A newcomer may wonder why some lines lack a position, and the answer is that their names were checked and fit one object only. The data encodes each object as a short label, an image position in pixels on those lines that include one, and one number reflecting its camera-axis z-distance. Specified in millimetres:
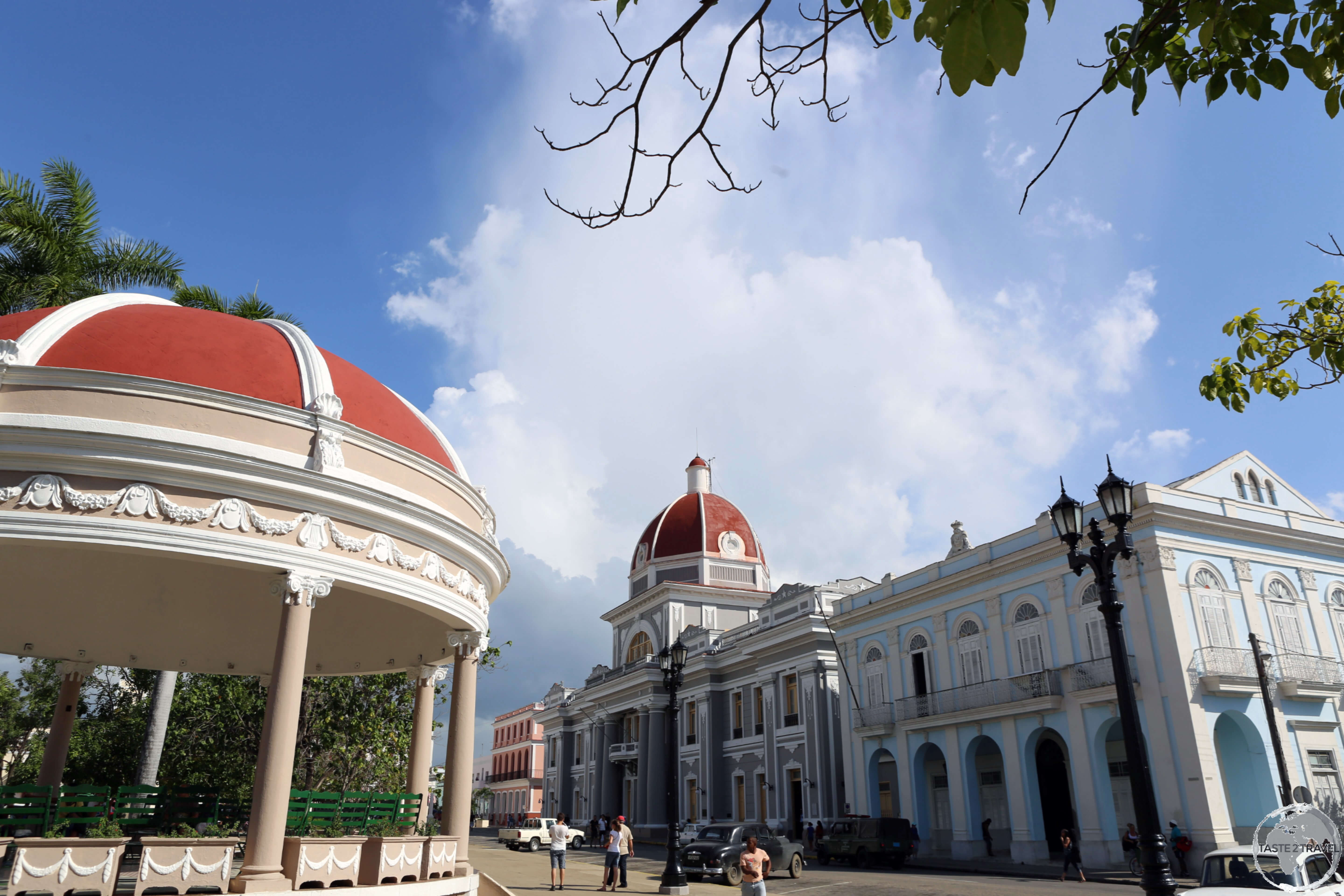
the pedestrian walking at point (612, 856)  16766
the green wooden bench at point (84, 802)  10961
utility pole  17312
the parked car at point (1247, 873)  8305
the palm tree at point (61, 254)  16047
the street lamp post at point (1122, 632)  7781
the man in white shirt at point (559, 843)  17656
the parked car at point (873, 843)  23234
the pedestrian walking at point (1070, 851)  19734
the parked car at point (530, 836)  35438
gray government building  33438
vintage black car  20844
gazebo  8625
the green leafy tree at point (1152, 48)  2518
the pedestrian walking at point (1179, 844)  18594
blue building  20219
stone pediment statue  28578
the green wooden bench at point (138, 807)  12000
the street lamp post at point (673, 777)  16688
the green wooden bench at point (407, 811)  11648
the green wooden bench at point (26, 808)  10352
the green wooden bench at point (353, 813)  11172
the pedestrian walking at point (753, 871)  10273
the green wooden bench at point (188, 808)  12570
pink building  69875
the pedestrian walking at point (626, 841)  17109
